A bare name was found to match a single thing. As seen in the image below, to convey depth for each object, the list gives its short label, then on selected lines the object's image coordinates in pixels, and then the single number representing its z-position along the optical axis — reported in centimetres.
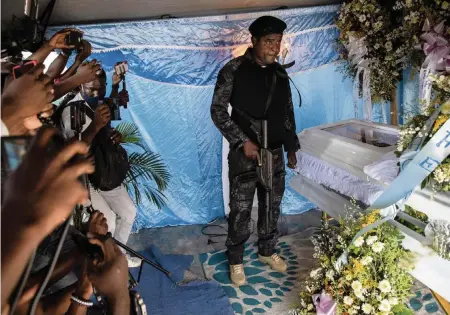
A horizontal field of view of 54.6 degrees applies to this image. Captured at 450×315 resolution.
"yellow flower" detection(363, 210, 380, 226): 271
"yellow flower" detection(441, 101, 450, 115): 227
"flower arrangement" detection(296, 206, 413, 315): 264
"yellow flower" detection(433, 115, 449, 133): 229
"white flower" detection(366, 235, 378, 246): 269
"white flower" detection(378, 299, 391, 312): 261
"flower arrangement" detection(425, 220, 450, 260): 233
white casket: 241
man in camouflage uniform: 385
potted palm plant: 495
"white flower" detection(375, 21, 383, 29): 473
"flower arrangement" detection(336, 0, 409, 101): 473
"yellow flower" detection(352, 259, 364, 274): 271
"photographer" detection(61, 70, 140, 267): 263
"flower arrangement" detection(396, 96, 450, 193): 226
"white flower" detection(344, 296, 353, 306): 270
